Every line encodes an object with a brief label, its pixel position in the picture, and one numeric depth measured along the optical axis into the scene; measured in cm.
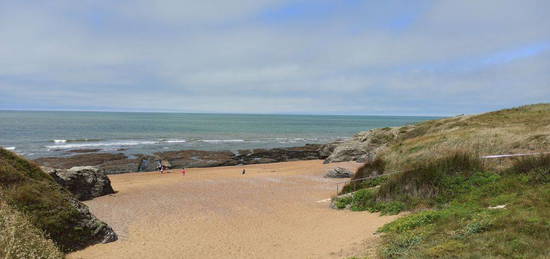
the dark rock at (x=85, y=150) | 4689
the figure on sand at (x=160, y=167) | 3544
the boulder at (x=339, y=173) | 2609
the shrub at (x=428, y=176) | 1290
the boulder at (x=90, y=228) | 1067
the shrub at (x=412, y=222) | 912
